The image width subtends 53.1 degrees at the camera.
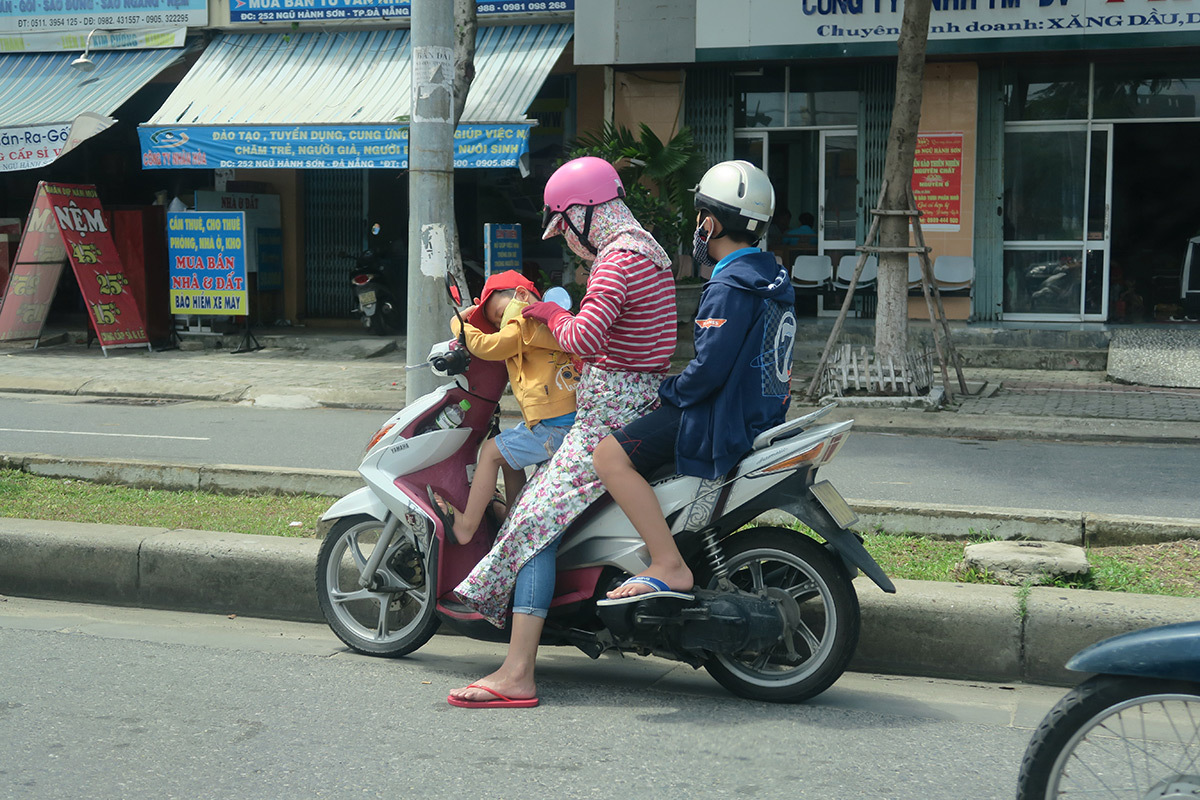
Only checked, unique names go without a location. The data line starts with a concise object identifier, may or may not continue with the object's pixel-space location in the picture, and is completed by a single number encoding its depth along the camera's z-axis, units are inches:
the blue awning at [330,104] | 571.8
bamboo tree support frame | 417.7
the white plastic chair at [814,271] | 617.0
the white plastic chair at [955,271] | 579.5
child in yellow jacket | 166.4
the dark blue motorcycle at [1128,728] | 100.9
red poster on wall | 579.5
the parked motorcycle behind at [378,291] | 638.5
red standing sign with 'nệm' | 580.4
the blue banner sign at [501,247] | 578.2
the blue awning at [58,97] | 601.0
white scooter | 154.5
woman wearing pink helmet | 159.2
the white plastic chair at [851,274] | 608.1
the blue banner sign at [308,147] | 556.4
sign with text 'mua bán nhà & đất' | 600.4
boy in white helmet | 153.1
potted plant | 552.7
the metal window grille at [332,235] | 701.9
